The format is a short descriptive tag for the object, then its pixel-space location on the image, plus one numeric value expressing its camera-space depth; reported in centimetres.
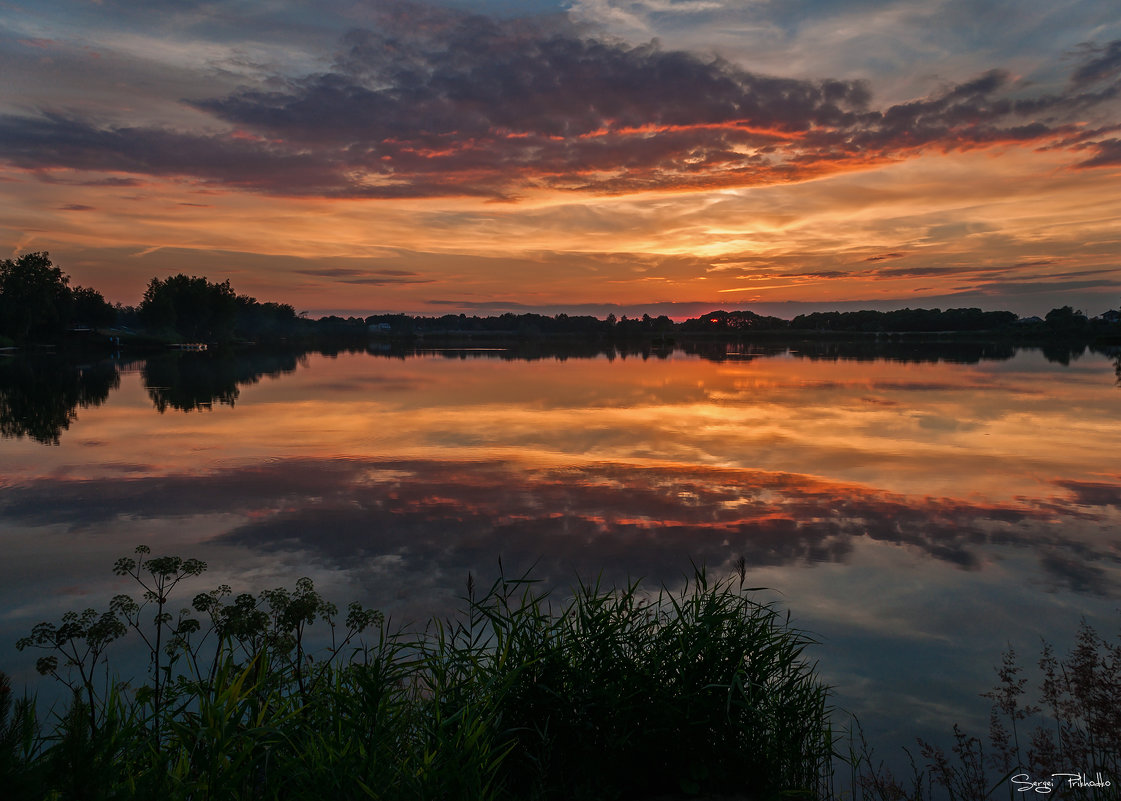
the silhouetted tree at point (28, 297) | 12131
